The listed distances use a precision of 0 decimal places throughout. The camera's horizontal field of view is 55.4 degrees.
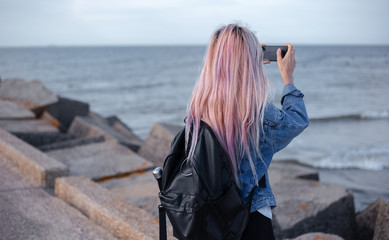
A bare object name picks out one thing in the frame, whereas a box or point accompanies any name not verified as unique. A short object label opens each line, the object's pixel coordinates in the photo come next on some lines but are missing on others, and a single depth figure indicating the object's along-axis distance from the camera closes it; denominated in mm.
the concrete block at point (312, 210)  3209
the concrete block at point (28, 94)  6918
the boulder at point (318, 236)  2443
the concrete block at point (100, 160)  4165
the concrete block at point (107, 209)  2355
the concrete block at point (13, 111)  5785
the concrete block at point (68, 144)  4926
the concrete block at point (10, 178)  3249
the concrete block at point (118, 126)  8906
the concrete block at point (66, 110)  7378
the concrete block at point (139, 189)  3350
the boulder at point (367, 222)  3562
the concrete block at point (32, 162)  3266
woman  1465
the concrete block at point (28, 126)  5207
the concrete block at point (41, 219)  2492
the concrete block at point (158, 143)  5297
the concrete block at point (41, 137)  5082
